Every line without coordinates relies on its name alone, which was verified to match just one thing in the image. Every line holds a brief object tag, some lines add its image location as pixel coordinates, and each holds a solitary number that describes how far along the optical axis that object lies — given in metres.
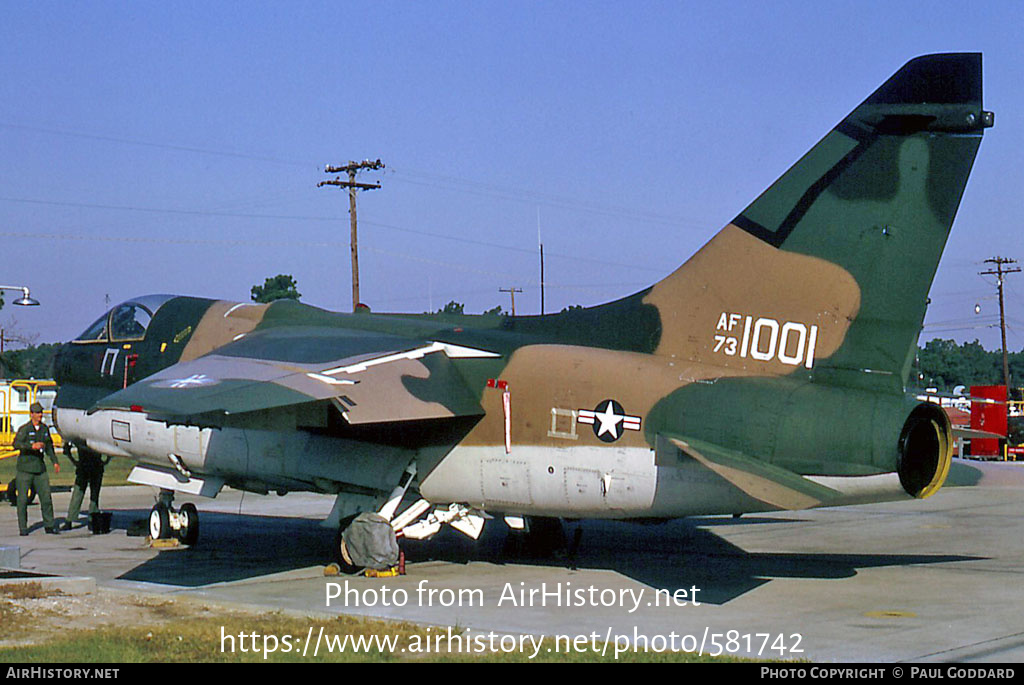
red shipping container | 37.16
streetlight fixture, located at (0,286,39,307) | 30.70
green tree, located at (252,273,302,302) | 73.62
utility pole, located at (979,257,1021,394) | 74.53
